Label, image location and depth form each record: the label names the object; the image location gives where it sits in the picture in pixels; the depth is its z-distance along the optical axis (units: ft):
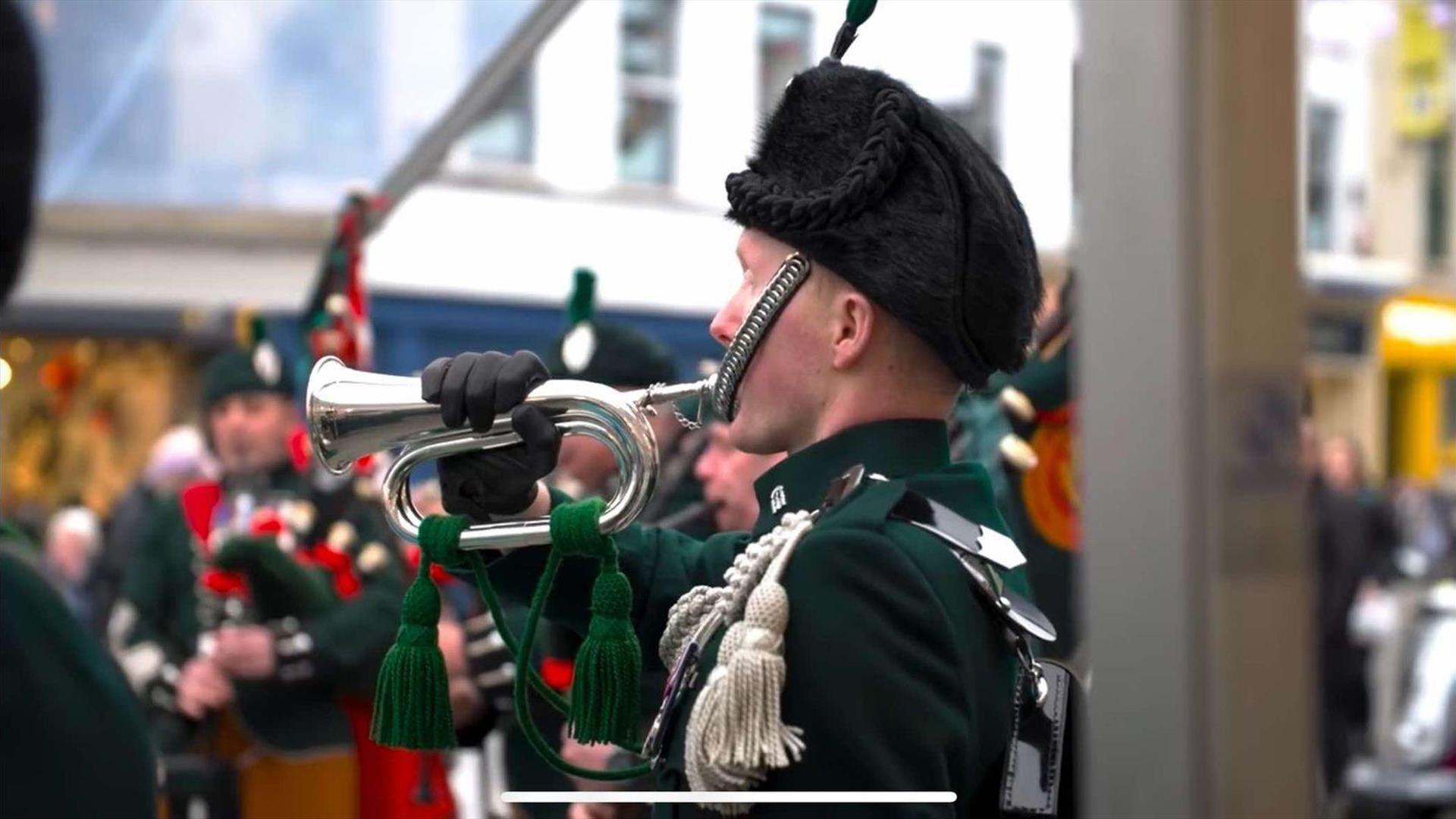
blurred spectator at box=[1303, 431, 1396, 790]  29.43
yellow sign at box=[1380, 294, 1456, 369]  84.28
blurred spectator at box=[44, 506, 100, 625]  33.65
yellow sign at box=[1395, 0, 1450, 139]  84.28
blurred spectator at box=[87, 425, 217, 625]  32.81
